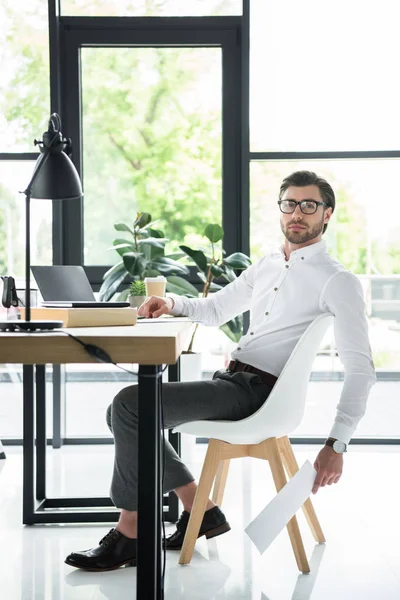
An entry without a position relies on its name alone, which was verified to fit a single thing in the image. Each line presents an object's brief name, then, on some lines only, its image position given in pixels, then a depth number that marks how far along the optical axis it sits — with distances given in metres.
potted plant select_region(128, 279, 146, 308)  2.96
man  2.12
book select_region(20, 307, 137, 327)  1.81
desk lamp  2.10
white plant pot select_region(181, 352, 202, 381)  3.65
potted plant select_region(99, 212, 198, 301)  3.59
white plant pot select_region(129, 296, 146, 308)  2.95
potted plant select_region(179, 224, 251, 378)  3.66
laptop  2.19
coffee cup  2.77
